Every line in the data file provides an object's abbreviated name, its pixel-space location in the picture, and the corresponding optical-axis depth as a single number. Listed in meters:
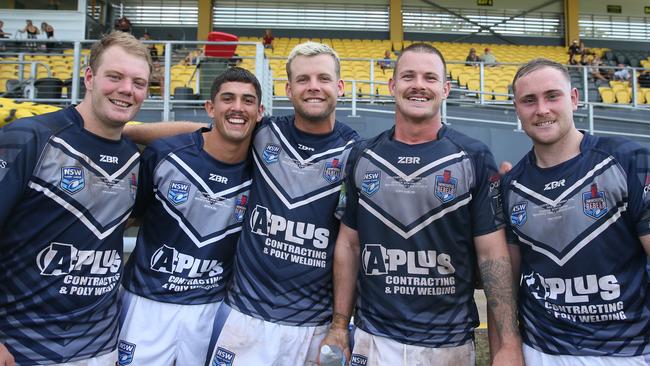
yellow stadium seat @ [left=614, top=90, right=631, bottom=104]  11.91
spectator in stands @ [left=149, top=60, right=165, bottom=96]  8.82
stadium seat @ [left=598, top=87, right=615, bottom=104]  11.83
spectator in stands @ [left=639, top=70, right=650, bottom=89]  12.56
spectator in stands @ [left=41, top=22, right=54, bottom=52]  14.26
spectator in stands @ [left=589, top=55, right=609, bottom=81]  12.78
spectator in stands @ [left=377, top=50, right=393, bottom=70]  12.58
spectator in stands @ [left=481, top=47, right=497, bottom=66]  14.46
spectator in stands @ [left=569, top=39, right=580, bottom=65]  14.93
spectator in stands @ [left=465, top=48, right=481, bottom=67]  14.62
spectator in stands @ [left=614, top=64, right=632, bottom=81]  13.13
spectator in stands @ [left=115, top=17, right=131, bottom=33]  14.57
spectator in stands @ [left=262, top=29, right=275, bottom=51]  15.51
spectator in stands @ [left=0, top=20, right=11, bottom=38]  12.83
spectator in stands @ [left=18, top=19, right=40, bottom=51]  13.62
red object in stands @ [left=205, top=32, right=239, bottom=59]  8.49
